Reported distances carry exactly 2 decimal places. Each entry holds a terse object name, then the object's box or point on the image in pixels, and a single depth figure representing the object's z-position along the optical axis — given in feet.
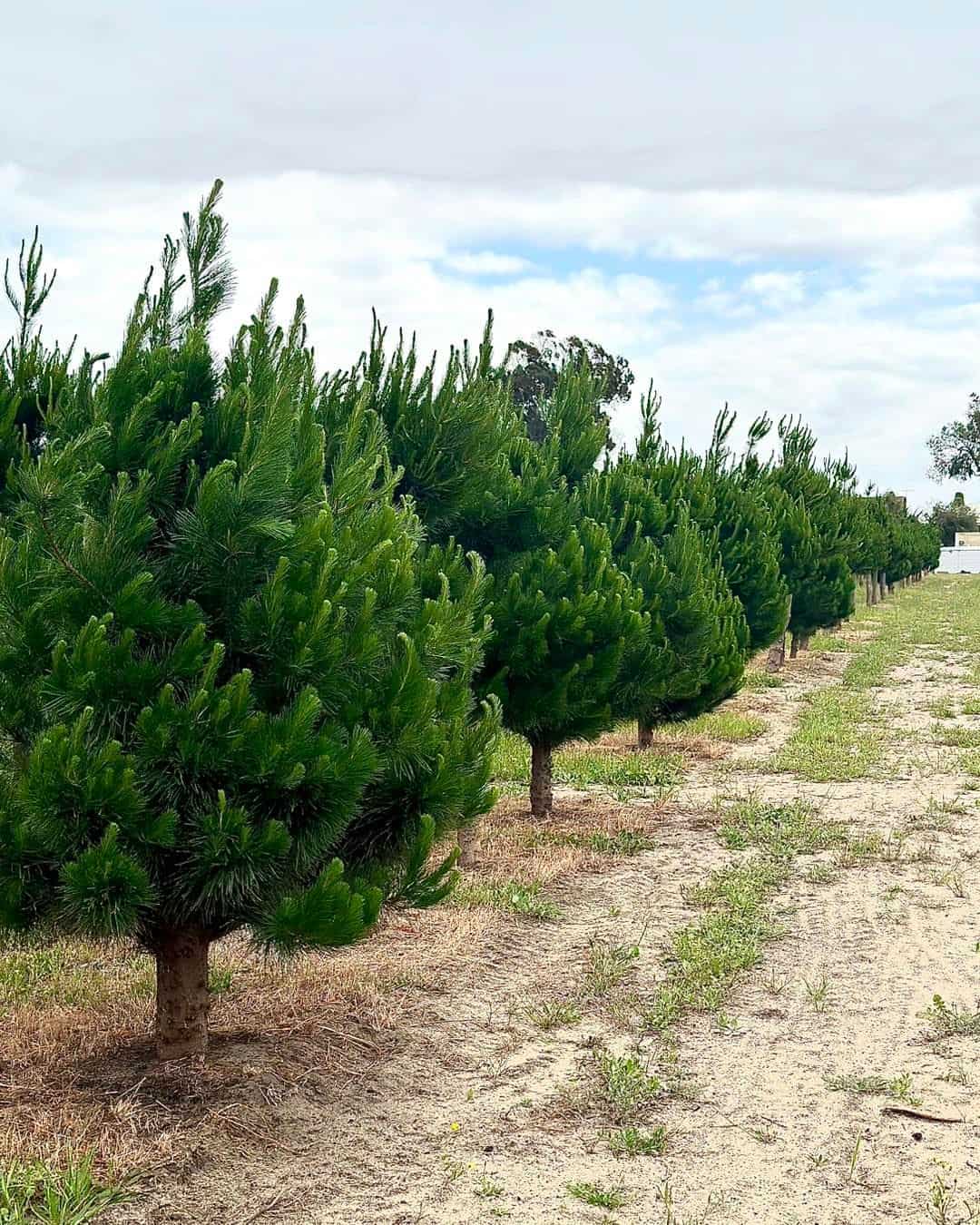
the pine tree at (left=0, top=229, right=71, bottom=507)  20.94
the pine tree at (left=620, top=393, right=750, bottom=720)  38.83
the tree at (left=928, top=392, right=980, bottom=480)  294.25
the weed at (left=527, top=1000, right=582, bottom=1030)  20.04
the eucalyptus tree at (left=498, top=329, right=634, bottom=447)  160.25
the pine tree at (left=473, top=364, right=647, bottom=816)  29.73
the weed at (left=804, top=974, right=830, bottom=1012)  20.84
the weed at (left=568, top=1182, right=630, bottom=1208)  14.43
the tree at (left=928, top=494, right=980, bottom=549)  341.00
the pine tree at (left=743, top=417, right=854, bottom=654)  74.54
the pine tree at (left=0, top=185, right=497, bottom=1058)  14.75
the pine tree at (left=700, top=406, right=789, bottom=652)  56.24
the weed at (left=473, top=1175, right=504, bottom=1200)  14.65
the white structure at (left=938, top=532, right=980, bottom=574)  304.22
